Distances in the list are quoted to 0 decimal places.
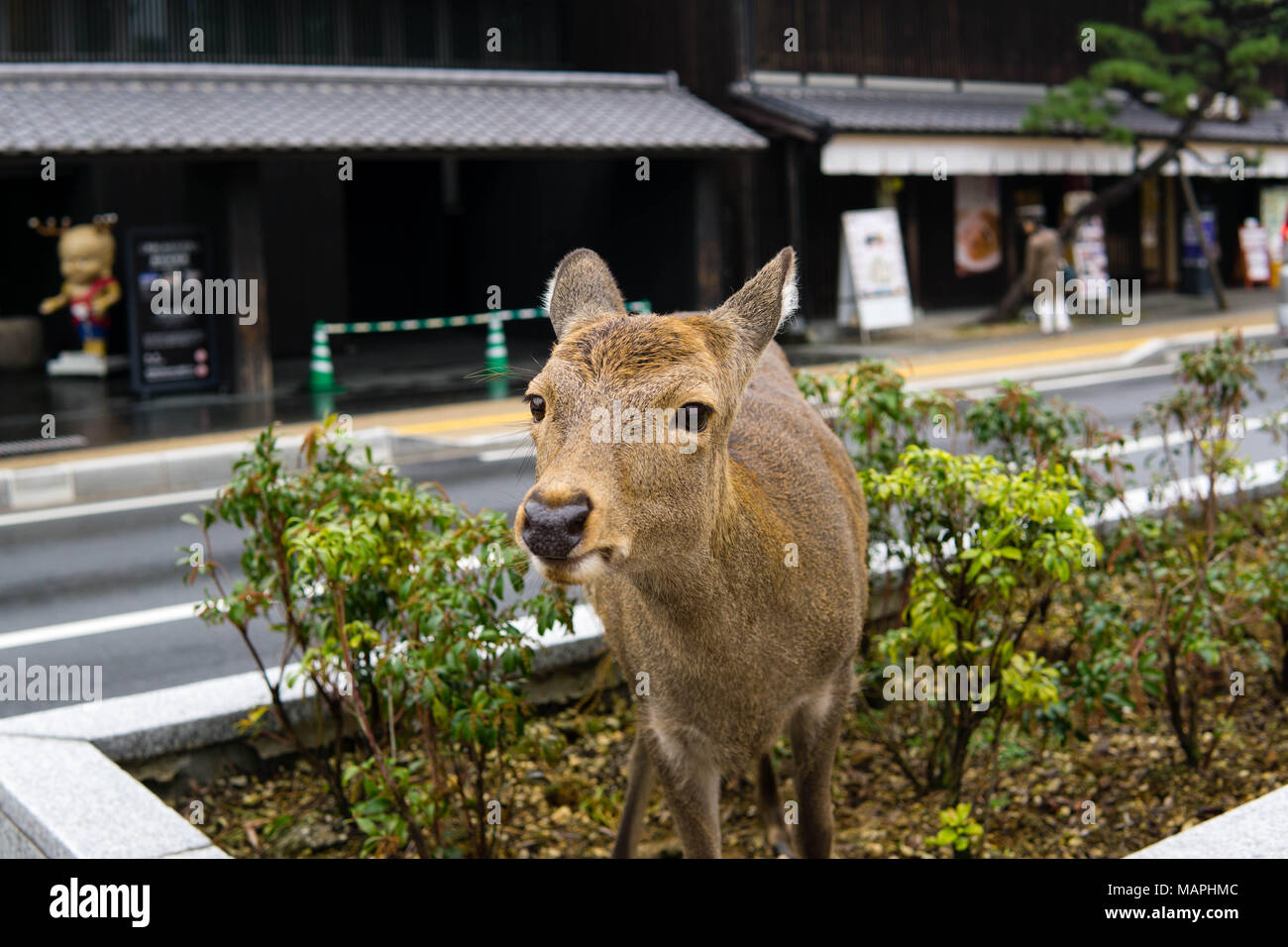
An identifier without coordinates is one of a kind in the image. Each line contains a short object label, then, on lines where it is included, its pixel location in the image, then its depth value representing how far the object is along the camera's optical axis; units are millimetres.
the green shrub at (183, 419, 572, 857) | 4301
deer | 3219
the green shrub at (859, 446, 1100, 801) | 4531
